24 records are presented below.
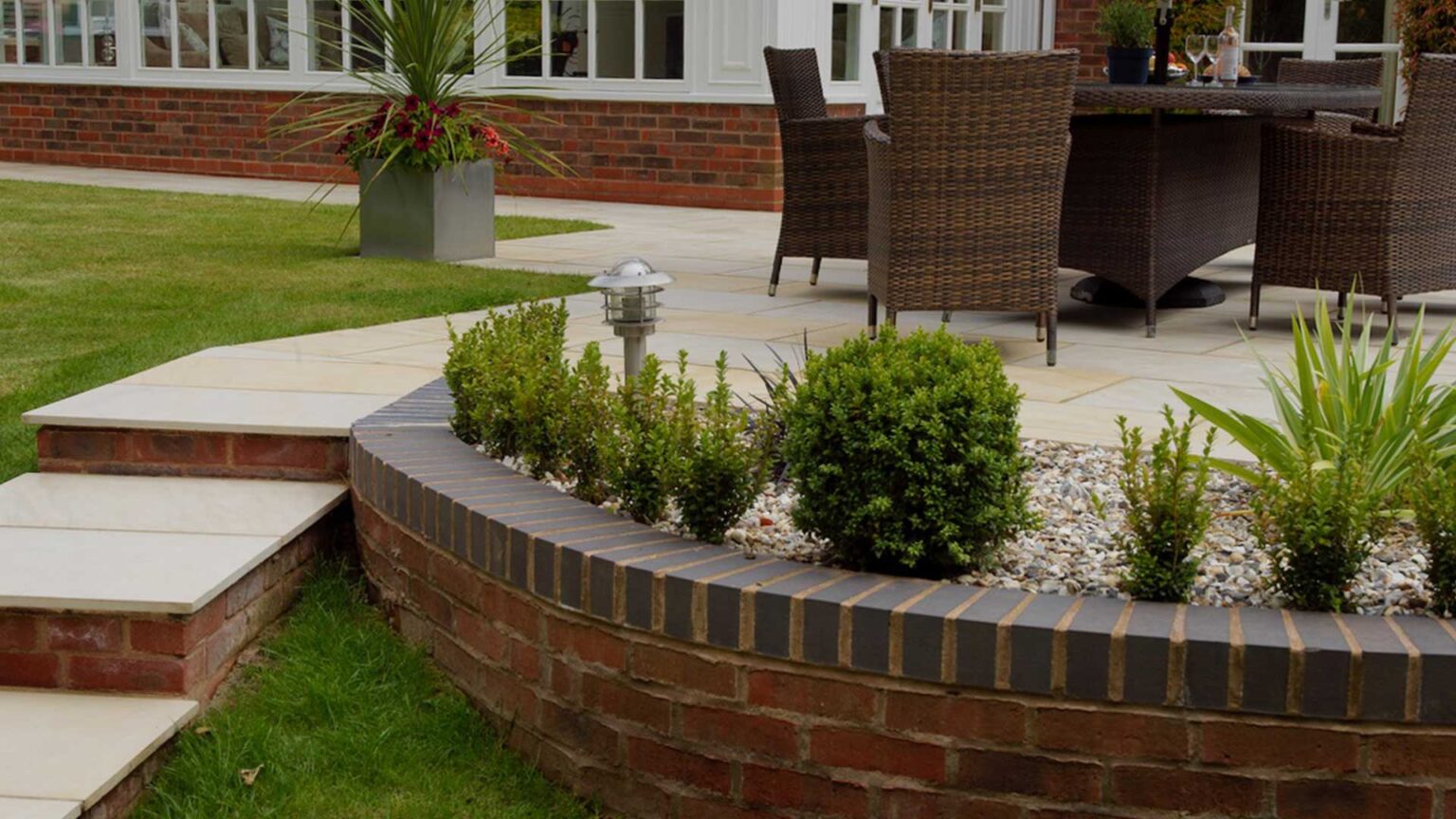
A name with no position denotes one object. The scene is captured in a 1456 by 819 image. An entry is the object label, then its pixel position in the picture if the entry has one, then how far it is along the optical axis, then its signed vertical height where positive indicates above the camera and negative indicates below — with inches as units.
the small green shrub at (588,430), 113.9 -22.2
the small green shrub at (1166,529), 92.2 -22.9
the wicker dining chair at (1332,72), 275.9 +7.4
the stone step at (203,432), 137.0 -27.5
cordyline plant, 279.9 -1.2
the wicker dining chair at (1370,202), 206.2 -10.6
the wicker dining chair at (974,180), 182.5 -7.8
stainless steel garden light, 125.6 -15.1
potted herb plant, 229.5 +16.7
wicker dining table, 205.3 -8.3
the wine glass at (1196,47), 236.1 +9.4
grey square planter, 283.3 -19.2
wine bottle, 235.6 +7.6
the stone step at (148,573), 108.6 -32.2
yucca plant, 90.2 -20.8
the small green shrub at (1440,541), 89.9 -22.8
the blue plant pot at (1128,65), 229.0 +6.5
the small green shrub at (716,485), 103.0 -23.4
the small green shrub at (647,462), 105.3 -22.7
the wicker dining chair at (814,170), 247.0 -9.2
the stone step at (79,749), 94.7 -39.2
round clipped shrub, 95.1 -20.4
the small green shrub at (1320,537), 89.7 -22.5
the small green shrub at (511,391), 117.6 -20.8
